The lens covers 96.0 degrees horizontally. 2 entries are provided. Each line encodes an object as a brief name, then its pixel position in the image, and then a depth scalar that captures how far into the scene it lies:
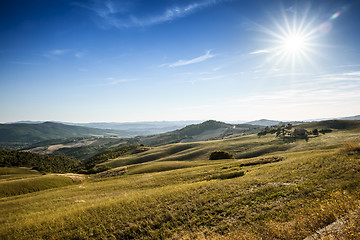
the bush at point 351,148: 22.58
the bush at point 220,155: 66.06
